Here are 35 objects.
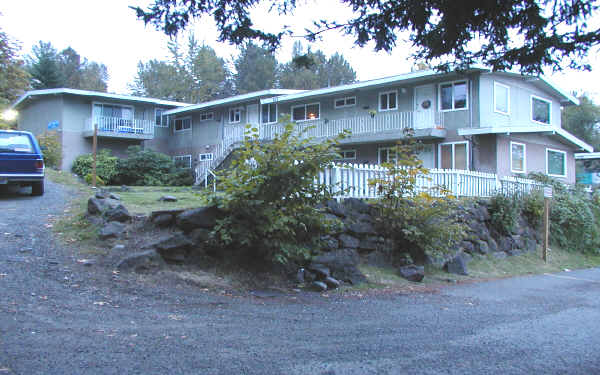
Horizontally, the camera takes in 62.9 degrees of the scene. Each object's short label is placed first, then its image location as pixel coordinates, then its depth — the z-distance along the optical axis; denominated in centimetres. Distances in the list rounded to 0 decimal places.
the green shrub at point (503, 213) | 1393
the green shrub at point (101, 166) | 2479
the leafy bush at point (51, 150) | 2381
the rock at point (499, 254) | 1308
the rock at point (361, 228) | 1016
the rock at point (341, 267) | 874
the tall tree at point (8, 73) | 2608
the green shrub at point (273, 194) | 766
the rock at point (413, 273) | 972
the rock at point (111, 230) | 828
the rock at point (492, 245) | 1320
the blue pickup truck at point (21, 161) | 1234
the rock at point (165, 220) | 862
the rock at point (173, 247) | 782
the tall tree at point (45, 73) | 4631
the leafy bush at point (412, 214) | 1029
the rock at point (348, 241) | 996
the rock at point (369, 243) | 1024
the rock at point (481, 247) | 1272
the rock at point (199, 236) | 817
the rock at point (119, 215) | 876
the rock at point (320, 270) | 846
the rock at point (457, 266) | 1091
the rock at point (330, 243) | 904
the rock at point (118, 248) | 784
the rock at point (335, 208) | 1009
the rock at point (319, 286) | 805
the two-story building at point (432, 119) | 2022
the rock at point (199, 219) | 830
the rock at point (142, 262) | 732
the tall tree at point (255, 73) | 5559
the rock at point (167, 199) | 1203
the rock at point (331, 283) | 829
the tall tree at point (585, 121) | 4956
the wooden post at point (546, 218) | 1367
